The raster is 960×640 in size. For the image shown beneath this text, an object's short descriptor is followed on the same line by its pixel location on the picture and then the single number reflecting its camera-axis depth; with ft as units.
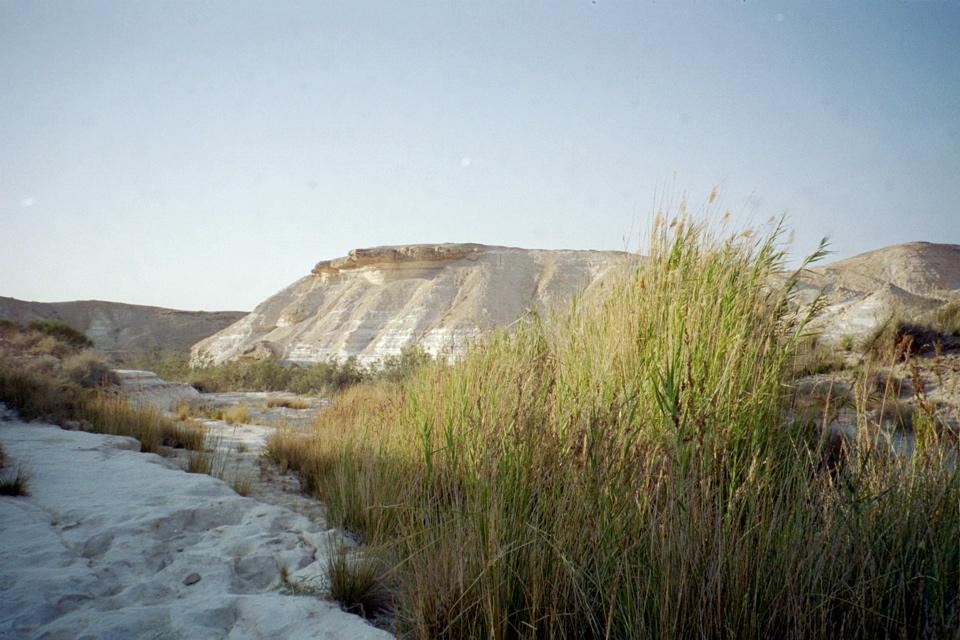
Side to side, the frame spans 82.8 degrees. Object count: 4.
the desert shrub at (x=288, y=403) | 41.88
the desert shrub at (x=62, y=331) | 66.23
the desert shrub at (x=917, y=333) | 27.50
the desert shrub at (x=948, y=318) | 29.58
